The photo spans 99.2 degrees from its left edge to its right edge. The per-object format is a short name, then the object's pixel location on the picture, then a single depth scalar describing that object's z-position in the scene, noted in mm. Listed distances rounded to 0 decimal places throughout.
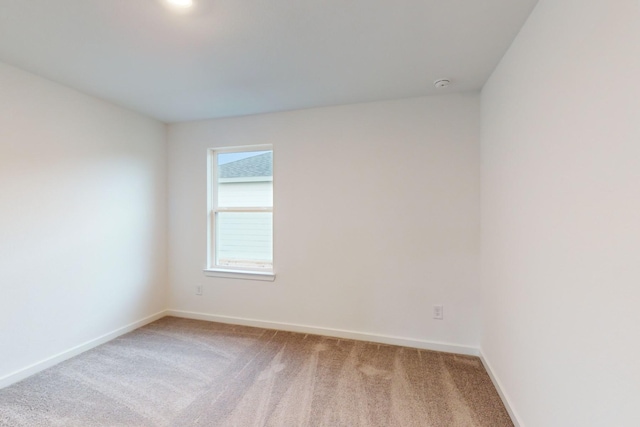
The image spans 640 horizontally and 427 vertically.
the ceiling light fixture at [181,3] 1442
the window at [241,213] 3260
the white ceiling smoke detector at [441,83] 2311
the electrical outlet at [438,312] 2621
